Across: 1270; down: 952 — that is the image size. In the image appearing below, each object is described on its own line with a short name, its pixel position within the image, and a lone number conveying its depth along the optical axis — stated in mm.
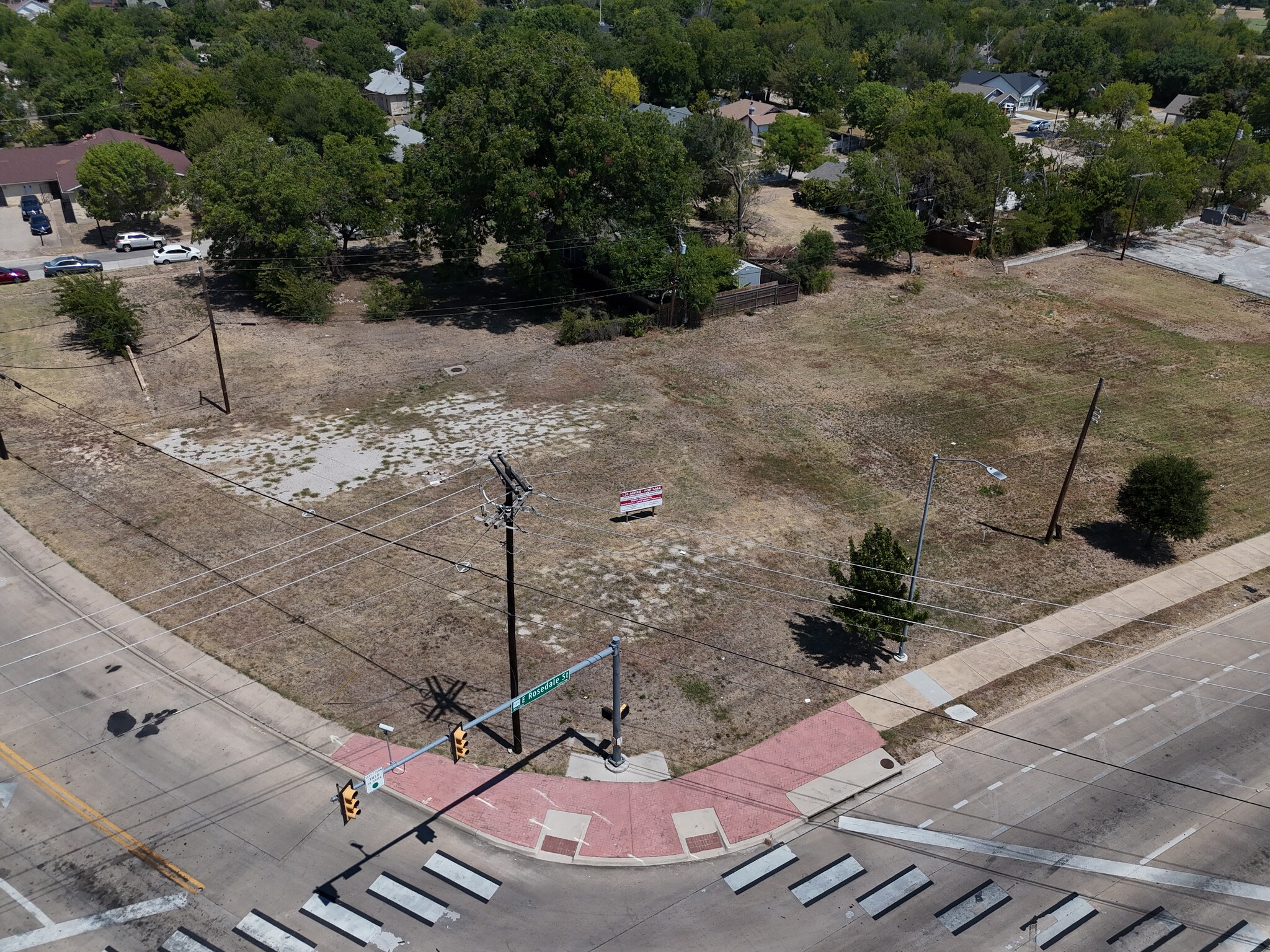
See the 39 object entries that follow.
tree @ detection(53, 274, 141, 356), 46250
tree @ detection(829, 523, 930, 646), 28031
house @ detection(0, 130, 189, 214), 70188
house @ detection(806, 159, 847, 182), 75875
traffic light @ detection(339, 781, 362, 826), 19891
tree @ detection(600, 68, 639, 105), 96125
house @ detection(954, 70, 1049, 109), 116312
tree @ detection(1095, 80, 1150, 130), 95812
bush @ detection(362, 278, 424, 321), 52688
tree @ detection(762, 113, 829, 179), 79250
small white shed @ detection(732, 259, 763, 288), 56438
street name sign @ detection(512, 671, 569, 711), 22000
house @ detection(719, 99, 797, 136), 93250
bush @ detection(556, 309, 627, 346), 50562
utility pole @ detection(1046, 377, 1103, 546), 30847
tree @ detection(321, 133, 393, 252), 54219
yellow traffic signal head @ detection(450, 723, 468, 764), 21812
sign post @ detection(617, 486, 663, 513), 34344
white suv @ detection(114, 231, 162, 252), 62469
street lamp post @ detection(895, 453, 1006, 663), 27028
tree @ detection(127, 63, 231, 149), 77500
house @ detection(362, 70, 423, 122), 107188
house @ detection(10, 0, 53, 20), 164000
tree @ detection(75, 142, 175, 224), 61875
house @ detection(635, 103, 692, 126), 88938
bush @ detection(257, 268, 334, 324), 51344
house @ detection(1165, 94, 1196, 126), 107625
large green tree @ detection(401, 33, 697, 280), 50125
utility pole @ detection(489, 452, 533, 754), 20594
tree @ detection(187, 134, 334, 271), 50938
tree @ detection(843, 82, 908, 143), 84500
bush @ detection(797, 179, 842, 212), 71875
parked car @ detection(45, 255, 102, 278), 56812
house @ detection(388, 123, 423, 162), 83562
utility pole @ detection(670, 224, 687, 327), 51594
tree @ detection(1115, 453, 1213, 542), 33188
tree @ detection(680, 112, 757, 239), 69000
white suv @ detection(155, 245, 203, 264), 60562
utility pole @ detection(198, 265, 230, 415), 39438
